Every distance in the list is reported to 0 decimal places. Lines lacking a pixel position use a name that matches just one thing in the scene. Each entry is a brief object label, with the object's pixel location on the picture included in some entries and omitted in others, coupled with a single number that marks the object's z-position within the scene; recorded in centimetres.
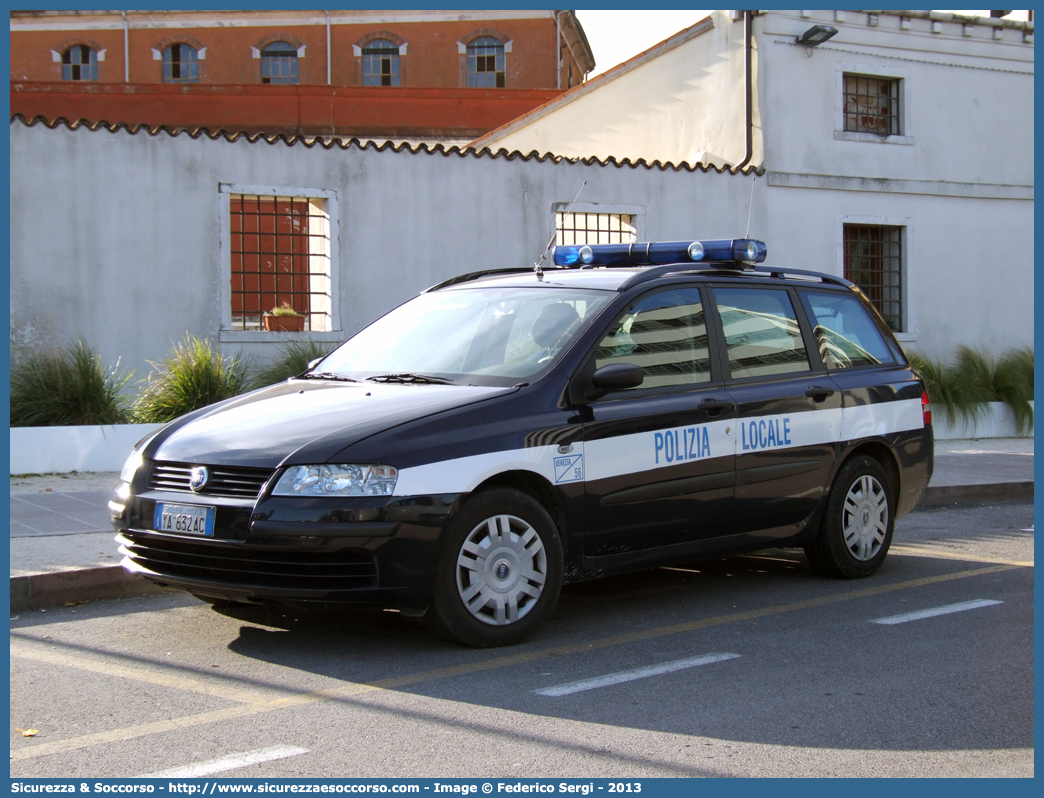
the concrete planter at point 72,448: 1100
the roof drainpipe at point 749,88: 1730
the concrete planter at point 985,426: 1650
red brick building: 4022
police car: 499
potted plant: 1515
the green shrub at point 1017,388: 1712
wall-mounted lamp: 1719
